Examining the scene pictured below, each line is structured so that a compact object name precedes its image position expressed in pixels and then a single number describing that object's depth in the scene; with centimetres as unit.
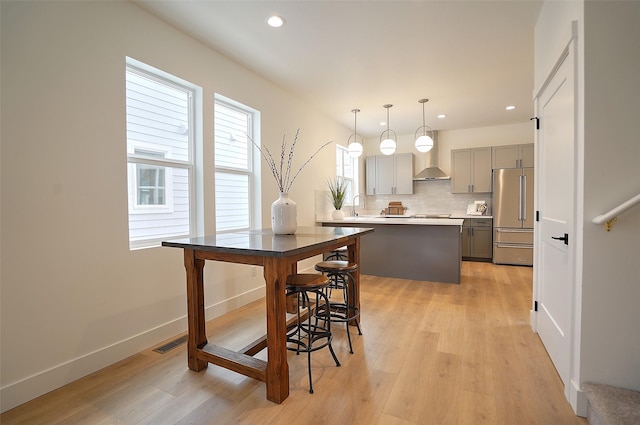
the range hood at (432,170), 639
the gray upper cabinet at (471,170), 595
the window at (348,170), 600
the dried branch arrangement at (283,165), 387
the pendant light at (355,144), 448
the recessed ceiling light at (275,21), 251
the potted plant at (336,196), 517
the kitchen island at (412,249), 427
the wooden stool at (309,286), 203
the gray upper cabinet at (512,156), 560
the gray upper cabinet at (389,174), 670
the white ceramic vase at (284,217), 238
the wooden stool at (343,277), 247
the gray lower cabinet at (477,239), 574
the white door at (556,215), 177
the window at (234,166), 335
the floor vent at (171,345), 241
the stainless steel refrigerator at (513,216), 529
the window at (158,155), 249
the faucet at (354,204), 635
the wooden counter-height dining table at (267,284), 174
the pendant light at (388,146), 425
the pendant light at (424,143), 407
